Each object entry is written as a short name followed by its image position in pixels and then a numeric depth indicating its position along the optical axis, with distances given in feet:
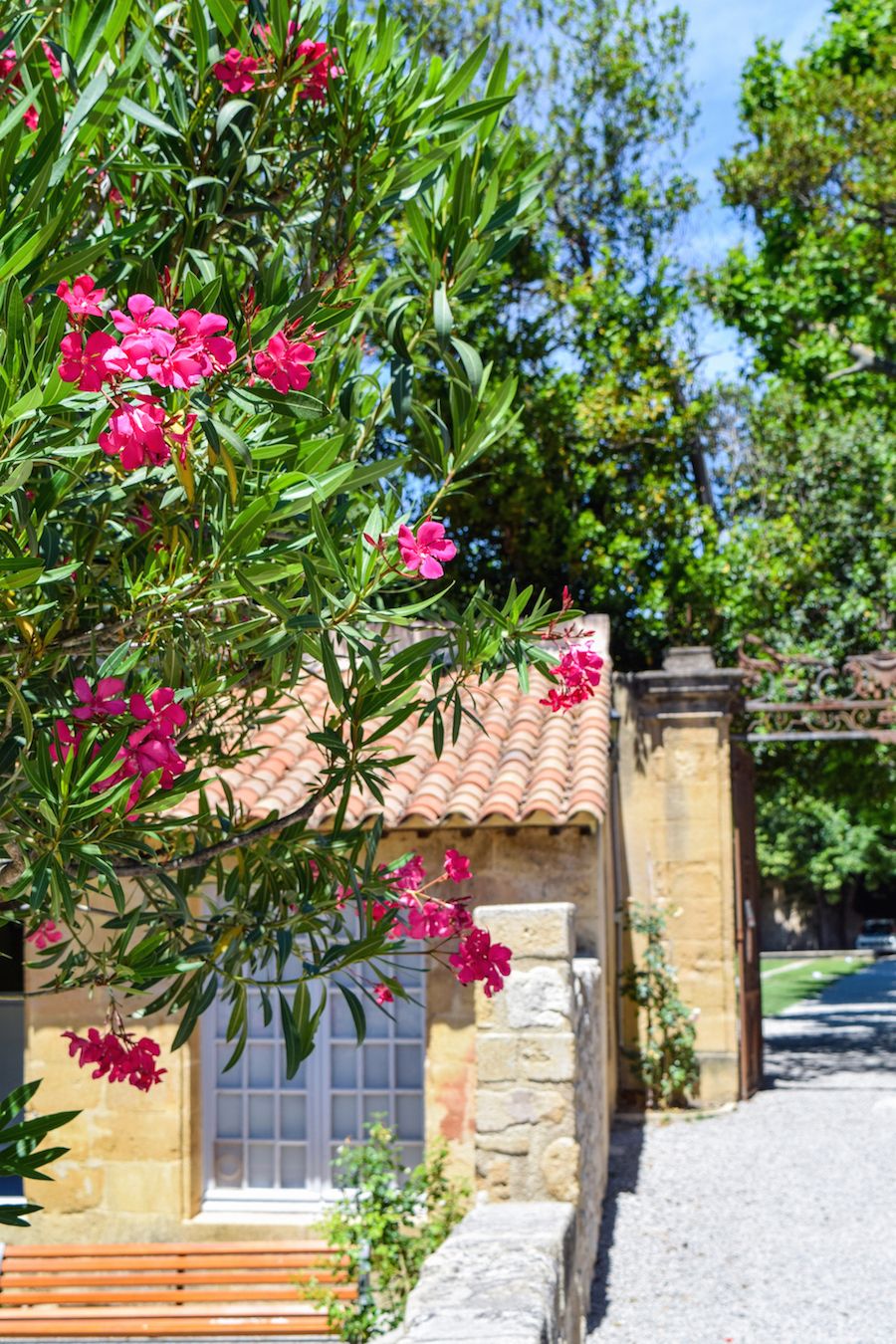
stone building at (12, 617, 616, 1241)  29.60
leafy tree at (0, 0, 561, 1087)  8.55
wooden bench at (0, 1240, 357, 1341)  27.02
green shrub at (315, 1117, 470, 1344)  25.03
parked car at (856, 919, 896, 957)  153.79
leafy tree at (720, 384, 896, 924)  59.26
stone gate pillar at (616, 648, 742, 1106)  42.16
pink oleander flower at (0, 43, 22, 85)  11.51
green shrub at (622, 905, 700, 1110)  40.65
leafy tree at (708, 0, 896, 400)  49.16
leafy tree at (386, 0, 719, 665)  55.93
